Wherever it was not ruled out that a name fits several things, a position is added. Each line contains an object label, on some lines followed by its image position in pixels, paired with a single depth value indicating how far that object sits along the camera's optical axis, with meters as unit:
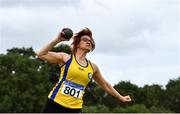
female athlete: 11.37
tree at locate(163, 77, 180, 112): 96.85
